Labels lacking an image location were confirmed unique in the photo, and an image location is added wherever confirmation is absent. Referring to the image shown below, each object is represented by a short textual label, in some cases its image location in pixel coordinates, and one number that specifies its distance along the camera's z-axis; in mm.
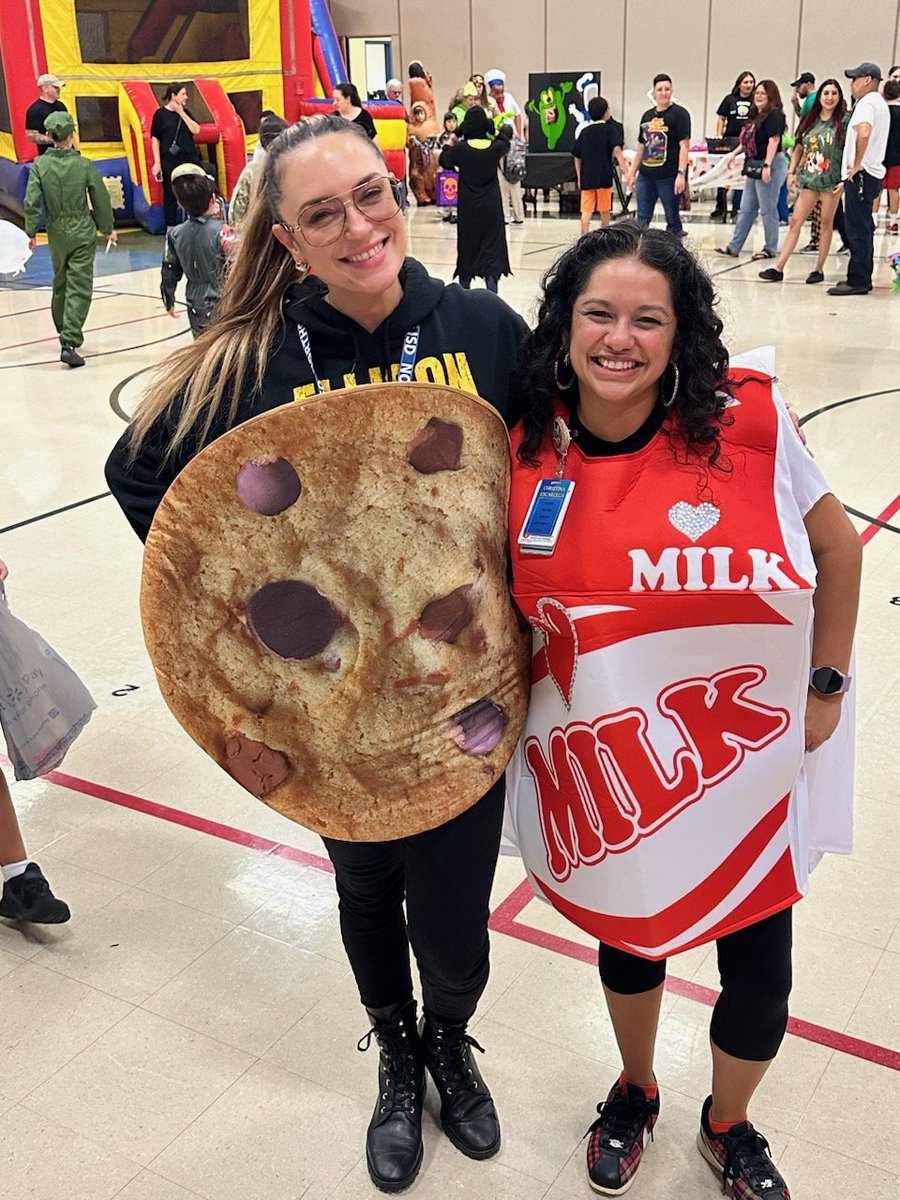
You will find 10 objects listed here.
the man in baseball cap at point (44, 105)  11078
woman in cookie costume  1587
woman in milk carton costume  1540
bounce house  13180
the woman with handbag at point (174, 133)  12422
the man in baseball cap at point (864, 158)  8789
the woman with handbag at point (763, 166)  10406
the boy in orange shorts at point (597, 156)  11164
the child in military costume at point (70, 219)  7578
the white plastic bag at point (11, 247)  5422
